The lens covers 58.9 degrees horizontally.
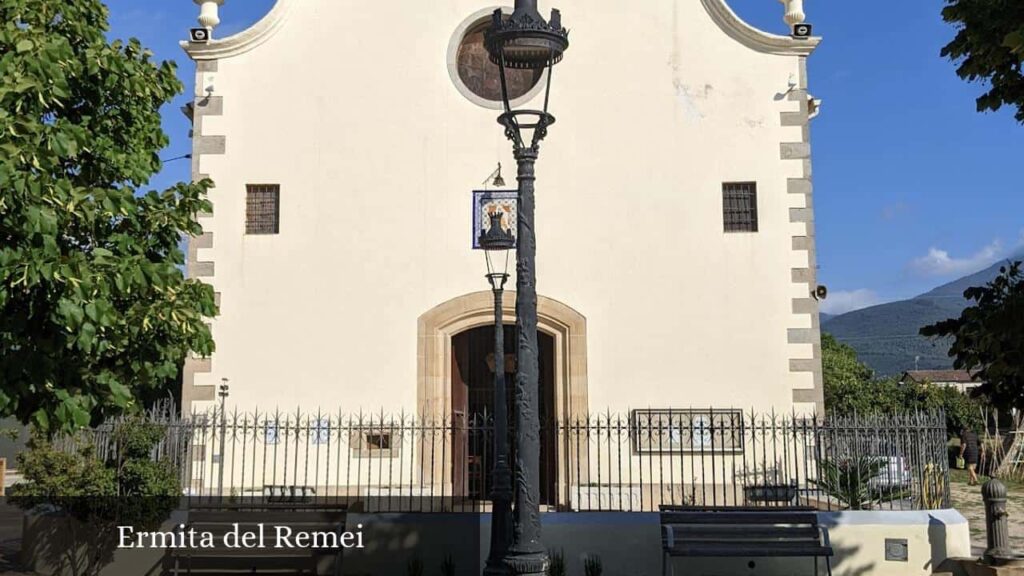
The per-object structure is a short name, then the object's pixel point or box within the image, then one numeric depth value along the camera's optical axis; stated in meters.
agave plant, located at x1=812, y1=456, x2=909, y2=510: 10.35
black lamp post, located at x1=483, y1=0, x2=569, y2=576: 5.93
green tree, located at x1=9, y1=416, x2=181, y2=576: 9.59
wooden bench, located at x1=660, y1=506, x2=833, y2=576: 8.89
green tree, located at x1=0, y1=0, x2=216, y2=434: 5.49
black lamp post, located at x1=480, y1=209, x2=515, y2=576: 7.50
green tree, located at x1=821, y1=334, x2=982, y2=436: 38.09
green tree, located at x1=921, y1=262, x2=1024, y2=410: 6.28
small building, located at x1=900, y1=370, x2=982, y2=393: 78.88
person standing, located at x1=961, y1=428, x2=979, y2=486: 28.30
